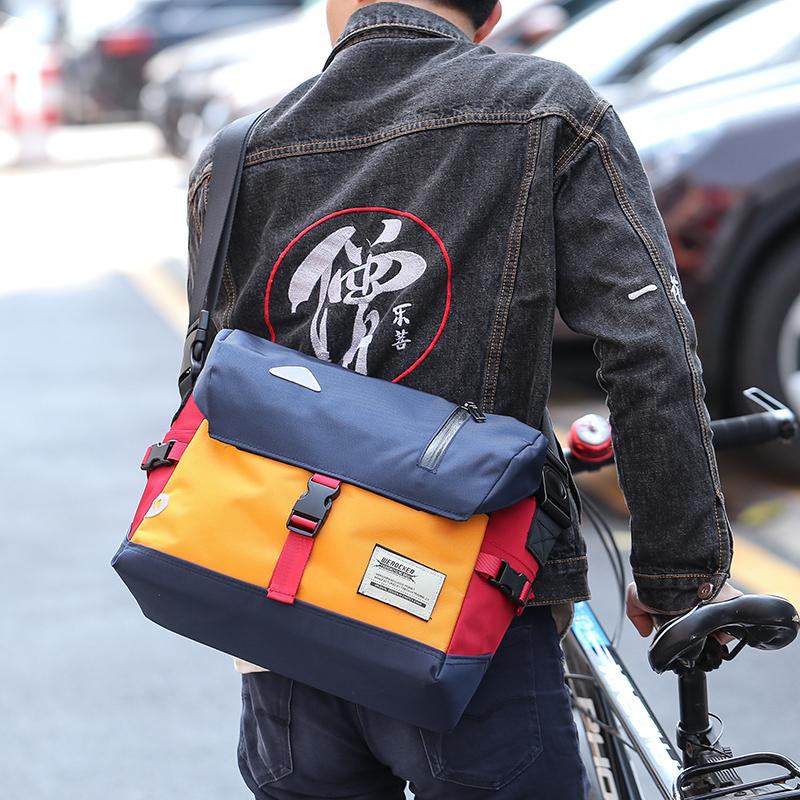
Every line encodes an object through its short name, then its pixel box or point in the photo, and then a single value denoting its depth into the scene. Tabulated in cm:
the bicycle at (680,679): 291
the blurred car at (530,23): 1538
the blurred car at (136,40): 3056
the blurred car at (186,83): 2414
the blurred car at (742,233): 850
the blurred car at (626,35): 1249
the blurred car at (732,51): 958
